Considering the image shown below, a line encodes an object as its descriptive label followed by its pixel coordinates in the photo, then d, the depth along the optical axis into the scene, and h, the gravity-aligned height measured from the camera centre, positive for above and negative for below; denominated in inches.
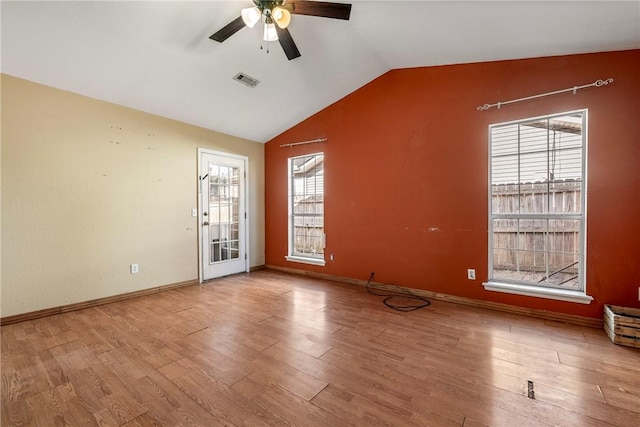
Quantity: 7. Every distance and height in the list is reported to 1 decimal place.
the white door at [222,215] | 170.6 -3.0
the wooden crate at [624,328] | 85.2 -40.6
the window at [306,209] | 183.6 +0.5
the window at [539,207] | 107.1 +0.7
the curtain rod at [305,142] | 176.3 +48.4
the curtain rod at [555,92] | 98.8 +47.7
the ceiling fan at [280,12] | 81.8 +63.5
